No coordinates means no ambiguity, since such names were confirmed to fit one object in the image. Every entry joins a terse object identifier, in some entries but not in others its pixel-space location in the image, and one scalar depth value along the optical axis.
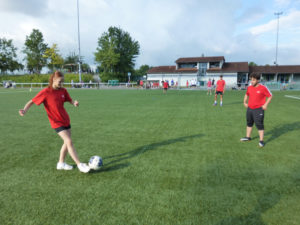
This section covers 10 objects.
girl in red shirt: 3.35
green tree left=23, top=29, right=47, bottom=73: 61.84
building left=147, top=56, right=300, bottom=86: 48.81
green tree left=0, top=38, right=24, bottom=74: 59.78
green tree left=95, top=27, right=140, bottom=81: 59.50
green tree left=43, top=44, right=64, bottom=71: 57.88
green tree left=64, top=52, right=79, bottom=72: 86.99
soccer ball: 3.64
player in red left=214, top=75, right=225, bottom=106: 12.84
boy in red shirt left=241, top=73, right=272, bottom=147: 4.82
